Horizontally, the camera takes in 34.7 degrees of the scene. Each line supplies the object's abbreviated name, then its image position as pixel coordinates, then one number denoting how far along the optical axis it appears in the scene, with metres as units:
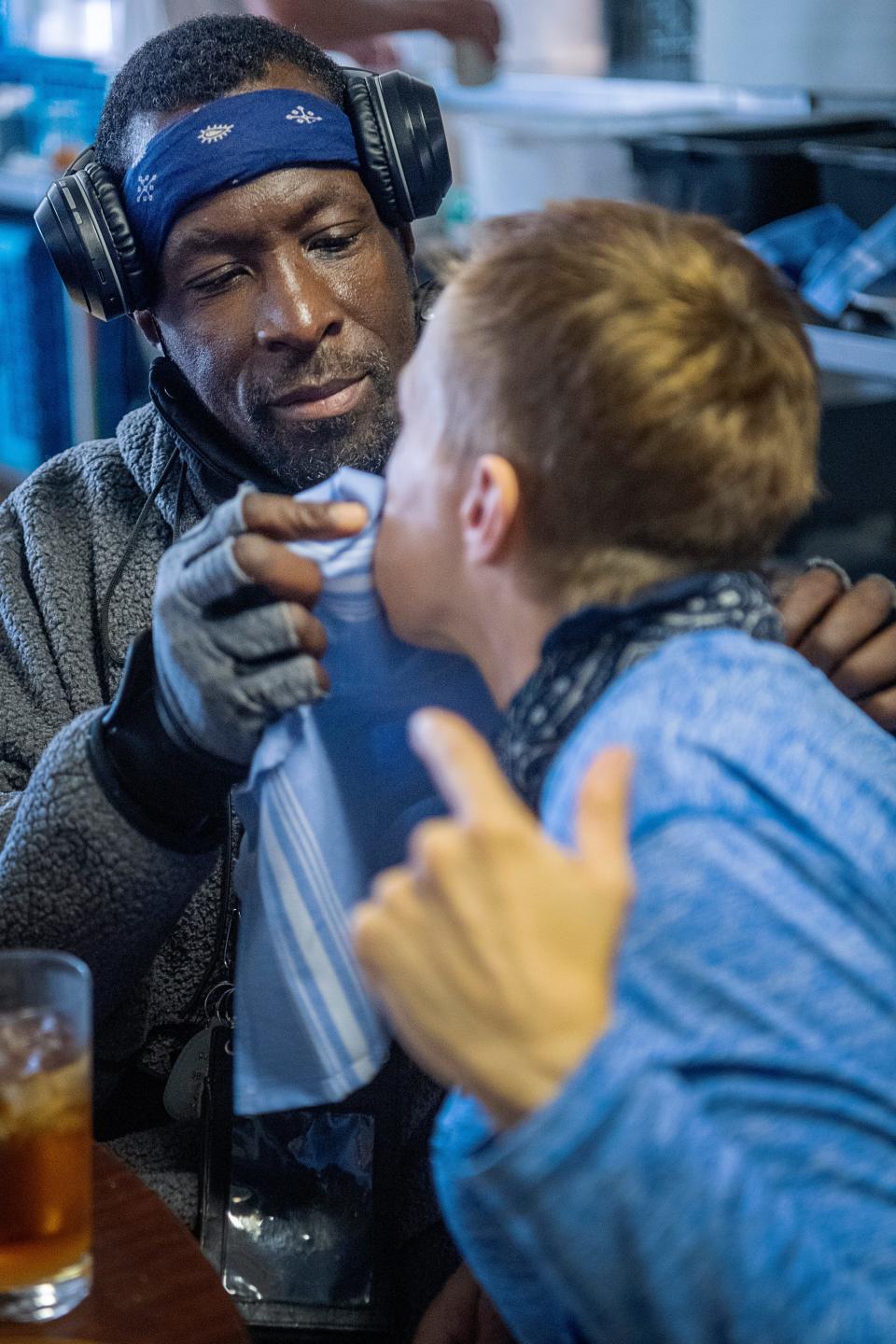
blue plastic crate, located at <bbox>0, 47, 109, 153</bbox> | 4.33
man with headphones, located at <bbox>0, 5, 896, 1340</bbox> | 1.24
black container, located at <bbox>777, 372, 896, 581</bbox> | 2.80
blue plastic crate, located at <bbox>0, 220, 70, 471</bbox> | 4.16
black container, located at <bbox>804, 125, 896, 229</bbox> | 2.48
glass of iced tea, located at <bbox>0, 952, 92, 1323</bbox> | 0.79
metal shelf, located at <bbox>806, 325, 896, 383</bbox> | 2.35
